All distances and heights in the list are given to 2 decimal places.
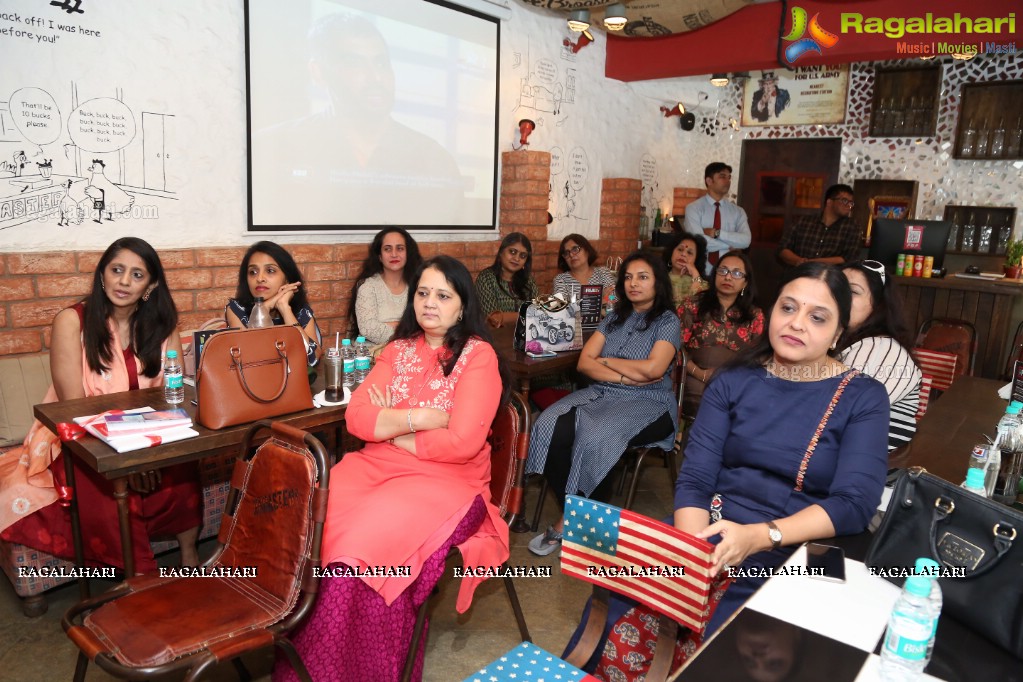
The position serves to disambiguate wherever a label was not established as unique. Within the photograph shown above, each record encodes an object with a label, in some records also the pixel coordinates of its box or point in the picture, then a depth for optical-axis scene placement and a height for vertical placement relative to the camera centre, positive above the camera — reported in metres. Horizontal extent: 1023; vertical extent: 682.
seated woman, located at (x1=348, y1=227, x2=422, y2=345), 3.91 -0.32
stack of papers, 2.01 -0.61
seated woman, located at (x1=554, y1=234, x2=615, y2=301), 4.75 -0.21
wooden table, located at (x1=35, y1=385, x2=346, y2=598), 1.97 -0.66
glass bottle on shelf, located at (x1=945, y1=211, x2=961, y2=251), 6.50 +0.18
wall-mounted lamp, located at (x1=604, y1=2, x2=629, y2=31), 4.51 +1.41
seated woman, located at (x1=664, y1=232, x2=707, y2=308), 4.67 -0.17
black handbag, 1.21 -0.54
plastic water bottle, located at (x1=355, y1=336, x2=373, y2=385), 2.75 -0.54
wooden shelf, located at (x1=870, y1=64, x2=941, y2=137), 6.49 +1.38
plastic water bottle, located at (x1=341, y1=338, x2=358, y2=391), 2.73 -0.53
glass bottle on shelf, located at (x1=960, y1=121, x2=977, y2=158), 6.31 +0.99
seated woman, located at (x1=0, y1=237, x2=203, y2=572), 2.44 -0.75
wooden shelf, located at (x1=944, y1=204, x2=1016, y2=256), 6.32 +0.23
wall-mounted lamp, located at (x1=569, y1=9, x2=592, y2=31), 4.60 +1.40
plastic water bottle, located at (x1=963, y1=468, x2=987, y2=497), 1.57 -0.50
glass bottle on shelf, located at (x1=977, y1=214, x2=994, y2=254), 6.37 +0.15
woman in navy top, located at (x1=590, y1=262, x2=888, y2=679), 1.70 -0.52
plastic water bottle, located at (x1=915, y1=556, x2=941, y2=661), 1.12 -0.51
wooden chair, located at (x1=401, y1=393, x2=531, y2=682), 2.29 -0.73
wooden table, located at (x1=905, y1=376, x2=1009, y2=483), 2.14 -0.61
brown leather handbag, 2.13 -0.48
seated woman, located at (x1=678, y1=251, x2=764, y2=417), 3.80 -0.43
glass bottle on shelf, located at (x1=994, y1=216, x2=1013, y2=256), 6.29 +0.17
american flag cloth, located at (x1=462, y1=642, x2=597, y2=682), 1.44 -0.89
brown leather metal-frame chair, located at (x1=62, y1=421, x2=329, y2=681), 1.56 -0.92
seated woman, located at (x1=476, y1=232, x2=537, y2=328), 4.48 -0.29
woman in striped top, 2.54 -0.34
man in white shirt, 6.07 +0.18
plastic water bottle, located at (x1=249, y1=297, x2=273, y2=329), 2.89 -0.39
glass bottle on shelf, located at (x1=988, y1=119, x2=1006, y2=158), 6.20 +0.98
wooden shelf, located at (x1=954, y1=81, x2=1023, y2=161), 6.14 +1.16
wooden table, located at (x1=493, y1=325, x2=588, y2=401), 3.25 -0.60
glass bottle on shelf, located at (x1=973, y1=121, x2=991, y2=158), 6.26 +0.99
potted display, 5.49 -0.03
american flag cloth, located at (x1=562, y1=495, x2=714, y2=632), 1.38 -0.64
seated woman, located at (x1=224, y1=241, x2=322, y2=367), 3.16 -0.30
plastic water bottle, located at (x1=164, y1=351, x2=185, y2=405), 2.34 -0.54
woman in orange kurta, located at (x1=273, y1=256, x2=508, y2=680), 1.92 -0.77
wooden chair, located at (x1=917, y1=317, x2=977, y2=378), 3.76 -0.48
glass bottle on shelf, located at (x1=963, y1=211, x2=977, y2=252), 6.44 +0.19
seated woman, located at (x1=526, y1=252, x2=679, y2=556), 3.12 -0.75
